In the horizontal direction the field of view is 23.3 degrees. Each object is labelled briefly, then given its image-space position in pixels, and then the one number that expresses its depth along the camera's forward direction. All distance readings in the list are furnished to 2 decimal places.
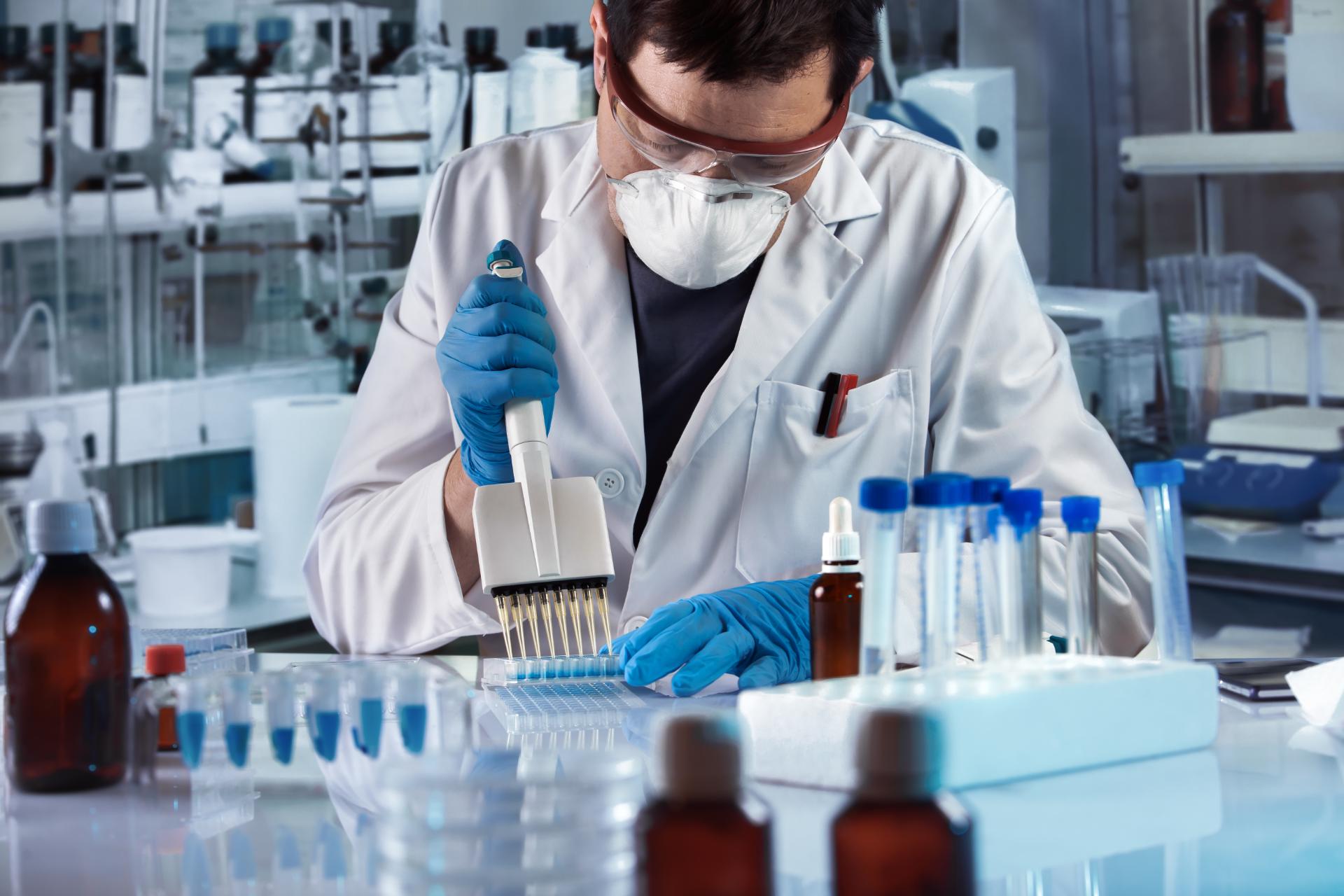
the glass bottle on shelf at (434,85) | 3.58
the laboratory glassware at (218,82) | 3.48
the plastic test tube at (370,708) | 1.52
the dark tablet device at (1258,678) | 1.73
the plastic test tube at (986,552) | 1.57
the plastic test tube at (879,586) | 1.54
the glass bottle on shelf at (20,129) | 3.42
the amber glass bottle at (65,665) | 1.55
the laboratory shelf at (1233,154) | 3.25
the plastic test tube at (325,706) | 1.52
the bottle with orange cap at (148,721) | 1.57
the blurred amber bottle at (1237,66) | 3.36
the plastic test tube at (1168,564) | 1.62
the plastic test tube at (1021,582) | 1.58
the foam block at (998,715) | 1.50
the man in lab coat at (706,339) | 1.87
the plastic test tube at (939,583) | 1.56
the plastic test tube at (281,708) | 1.54
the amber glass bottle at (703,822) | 1.26
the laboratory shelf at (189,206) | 3.41
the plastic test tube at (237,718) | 1.52
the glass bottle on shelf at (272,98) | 3.51
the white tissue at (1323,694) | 1.66
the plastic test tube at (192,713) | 1.54
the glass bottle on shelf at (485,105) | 3.61
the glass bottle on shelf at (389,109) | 3.56
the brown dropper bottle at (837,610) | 1.62
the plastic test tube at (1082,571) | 1.60
